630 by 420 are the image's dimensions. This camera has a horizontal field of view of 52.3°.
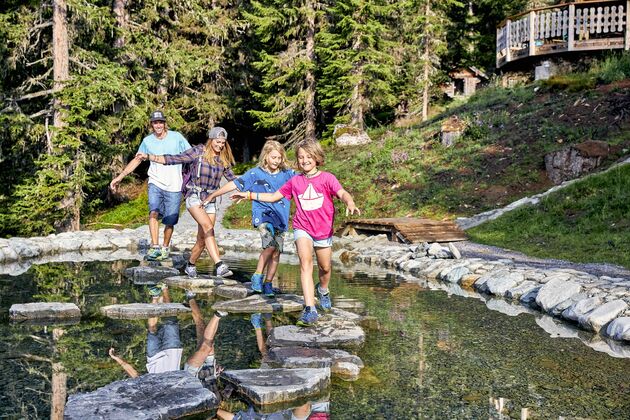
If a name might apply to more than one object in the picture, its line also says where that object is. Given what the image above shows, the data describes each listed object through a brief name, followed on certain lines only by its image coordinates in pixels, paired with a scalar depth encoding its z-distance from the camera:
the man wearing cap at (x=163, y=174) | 9.05
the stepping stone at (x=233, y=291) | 7.82
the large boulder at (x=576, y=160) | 16.25
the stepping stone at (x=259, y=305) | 6.94
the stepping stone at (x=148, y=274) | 9.12
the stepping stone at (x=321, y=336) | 5.32
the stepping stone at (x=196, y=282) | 8.48
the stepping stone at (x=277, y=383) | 3.89
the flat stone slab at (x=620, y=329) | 5.74
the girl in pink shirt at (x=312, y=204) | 6.02
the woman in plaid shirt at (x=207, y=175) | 8.47
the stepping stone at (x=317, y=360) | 4.57
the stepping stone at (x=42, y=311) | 6.32
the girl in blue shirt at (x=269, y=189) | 7.41
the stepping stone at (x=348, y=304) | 7.11
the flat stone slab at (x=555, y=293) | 7.17
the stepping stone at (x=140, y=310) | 6.47
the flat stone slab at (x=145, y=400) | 3.45
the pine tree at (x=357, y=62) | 28.59
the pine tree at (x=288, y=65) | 30.44
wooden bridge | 13.74
